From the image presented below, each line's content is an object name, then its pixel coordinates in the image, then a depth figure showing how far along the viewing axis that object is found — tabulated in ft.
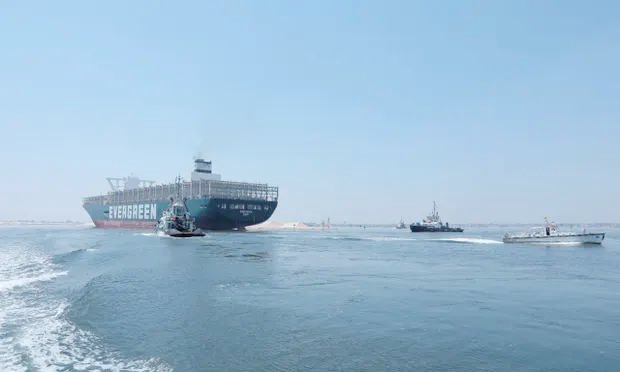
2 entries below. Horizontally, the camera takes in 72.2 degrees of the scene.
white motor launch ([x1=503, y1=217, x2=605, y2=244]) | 212.02
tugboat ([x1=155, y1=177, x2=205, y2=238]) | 251.68
